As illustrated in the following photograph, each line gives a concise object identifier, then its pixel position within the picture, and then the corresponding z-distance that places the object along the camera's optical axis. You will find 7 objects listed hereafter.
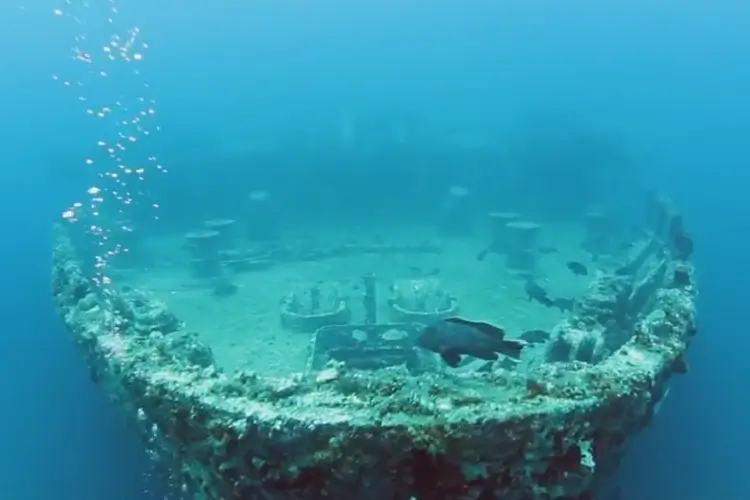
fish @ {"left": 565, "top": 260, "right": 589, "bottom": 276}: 10.42
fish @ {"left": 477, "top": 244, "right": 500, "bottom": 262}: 14.26
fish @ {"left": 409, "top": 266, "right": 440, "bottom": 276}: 13.79
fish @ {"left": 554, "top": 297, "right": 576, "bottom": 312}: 10.27
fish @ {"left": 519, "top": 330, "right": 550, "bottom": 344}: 7.95
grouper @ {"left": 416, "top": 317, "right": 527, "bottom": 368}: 4.36
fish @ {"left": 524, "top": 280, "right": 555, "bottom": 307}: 10.27
